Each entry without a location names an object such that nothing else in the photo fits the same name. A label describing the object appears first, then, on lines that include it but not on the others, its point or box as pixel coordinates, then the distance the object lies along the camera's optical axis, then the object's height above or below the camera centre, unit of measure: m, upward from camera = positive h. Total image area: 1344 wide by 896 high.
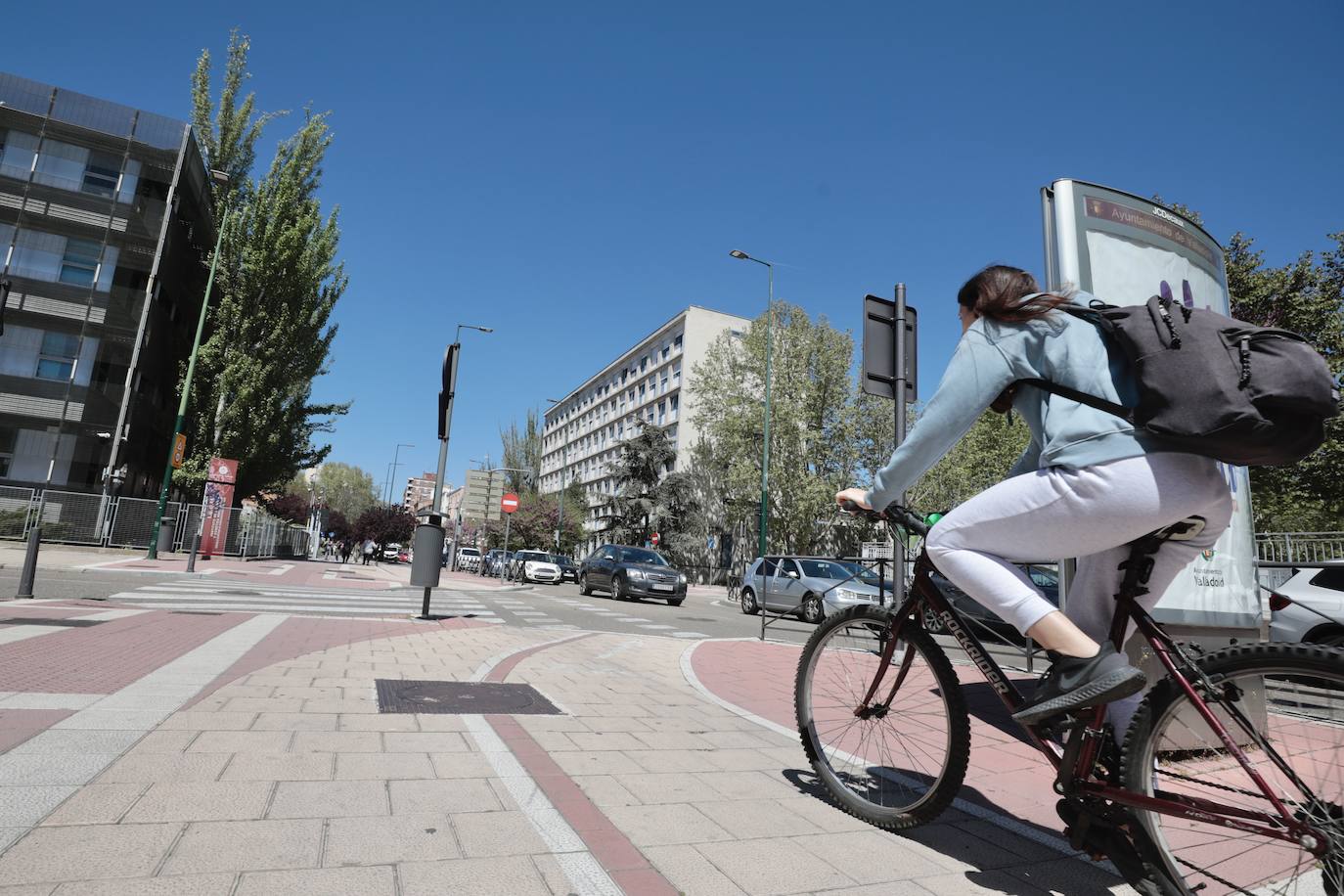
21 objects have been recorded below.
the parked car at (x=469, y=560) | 50.34 -0.76
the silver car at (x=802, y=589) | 14.02 -0.23
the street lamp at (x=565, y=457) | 87.44 +12.24
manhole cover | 4.24 -0.94
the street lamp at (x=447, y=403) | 9.91 +2.06
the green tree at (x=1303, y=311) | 18.67 +8.23
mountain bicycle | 1.75 -0.42
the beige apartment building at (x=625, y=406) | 58.91 +15.87
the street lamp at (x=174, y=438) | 21.51 +2.77
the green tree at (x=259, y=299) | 28.39 +9.64
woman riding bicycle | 1.96 +0.32
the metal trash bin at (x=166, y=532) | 24.62 -0.32
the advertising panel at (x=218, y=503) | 25.97 +0.91
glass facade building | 27.62 +9.68
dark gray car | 20.23 -0.35
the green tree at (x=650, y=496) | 47.16 +4.58
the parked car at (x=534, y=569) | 31.20 -0.66
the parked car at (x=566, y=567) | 34.03 -0.46
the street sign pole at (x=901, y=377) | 6.34 +2.02
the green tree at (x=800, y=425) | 36.38 +7.86
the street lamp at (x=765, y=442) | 29.28 +5.61
